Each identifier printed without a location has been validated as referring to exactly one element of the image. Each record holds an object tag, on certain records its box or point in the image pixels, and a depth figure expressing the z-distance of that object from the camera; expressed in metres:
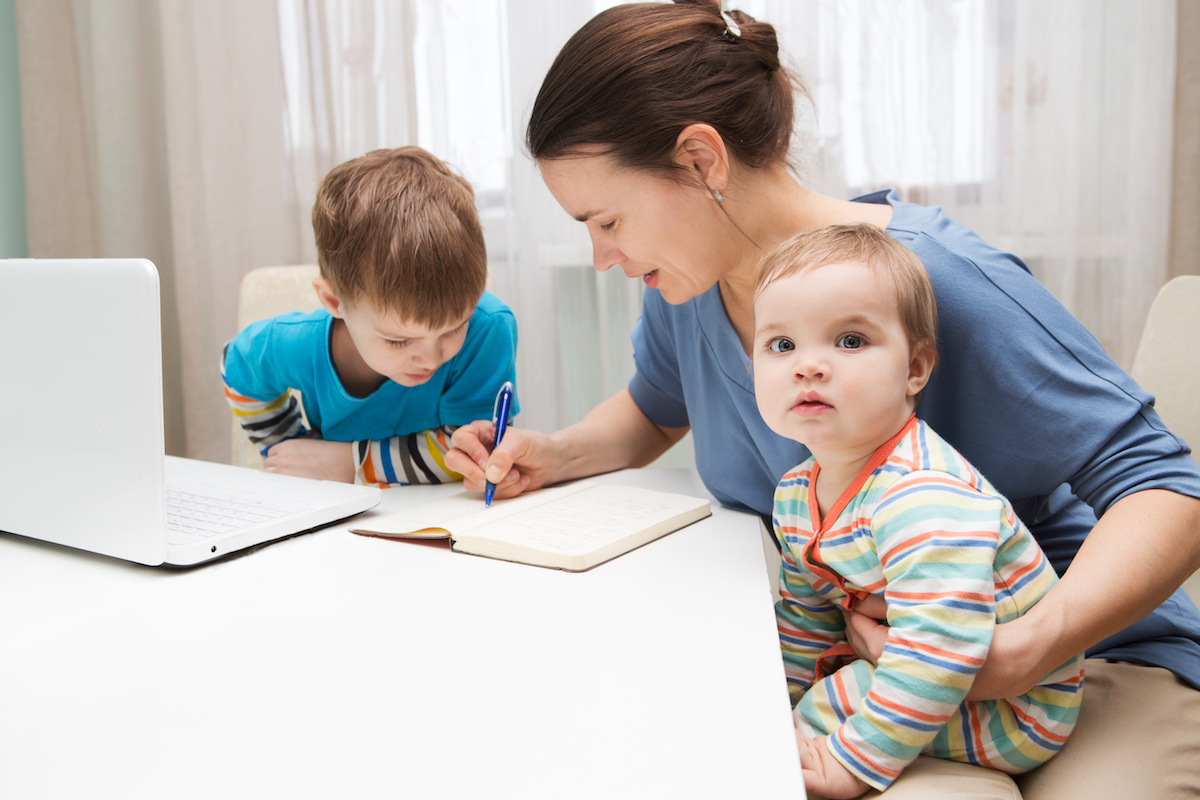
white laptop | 0.70
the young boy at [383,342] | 1.08
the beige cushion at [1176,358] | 1.16
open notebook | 0.79
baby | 0.60
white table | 0.44
